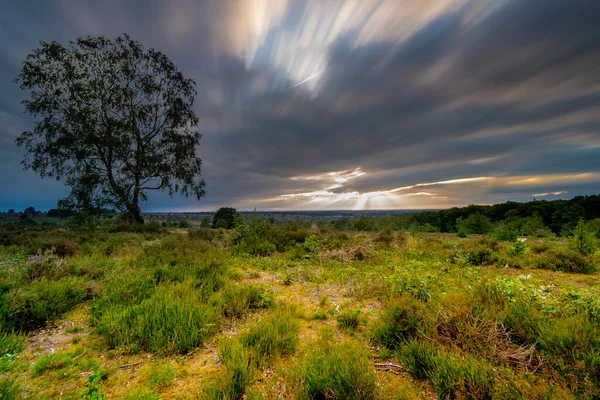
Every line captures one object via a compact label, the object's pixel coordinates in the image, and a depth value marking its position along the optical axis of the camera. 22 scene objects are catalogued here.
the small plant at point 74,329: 3.54
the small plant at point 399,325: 3.10
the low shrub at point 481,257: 8.10
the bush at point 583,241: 8.16
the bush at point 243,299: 4.11
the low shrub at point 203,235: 11.98
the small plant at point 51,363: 2.59
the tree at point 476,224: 31.25
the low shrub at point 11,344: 2.87
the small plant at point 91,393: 1.84
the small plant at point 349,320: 3.65
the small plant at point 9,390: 1.95
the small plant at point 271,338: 2.88
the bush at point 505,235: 13.37
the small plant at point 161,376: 2.46
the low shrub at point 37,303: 3.51
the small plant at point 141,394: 2.19
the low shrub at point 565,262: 6.92
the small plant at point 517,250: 8.69
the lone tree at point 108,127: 16.41
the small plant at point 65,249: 7.67
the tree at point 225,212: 38.84
